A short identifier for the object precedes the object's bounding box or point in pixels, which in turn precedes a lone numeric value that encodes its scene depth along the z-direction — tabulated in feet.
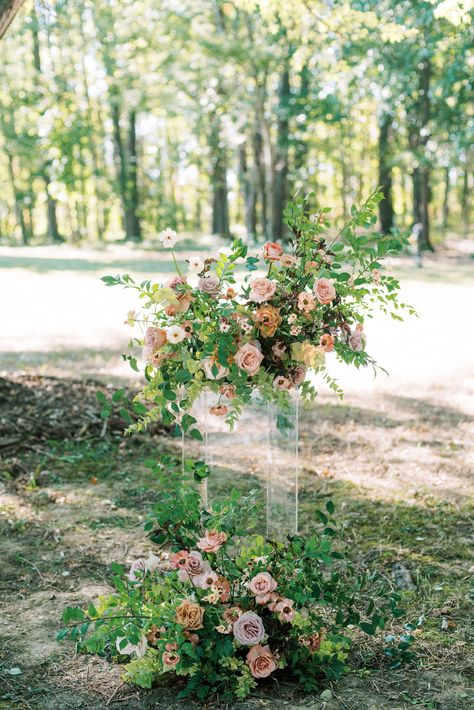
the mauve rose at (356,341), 9.63
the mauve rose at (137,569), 9.96
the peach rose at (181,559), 9.25
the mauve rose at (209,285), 9.55
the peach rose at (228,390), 9.66
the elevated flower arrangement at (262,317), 9.31
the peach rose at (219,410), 9.87
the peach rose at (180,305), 9.45
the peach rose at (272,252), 9.64
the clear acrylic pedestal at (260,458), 11.03
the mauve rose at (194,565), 9.28
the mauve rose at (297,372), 9.78
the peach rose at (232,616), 9.16
